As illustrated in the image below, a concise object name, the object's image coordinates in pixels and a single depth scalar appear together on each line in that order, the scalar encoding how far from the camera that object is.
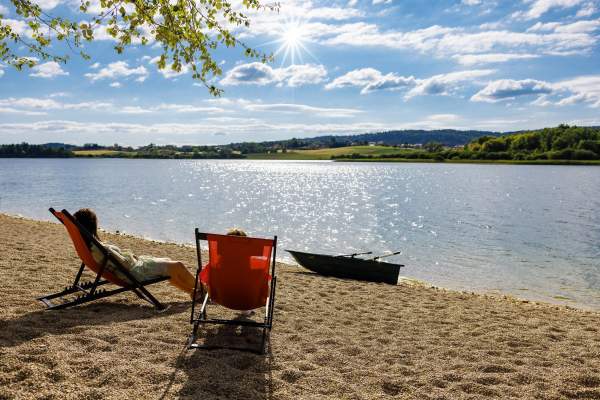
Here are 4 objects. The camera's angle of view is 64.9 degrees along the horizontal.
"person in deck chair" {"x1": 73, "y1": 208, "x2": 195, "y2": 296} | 6.60
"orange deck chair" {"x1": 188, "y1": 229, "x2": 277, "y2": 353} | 5.58
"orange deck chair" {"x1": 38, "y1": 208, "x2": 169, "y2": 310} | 6.23
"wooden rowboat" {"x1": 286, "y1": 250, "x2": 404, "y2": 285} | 12.26
